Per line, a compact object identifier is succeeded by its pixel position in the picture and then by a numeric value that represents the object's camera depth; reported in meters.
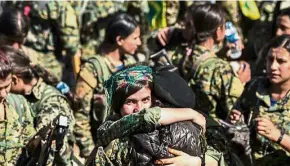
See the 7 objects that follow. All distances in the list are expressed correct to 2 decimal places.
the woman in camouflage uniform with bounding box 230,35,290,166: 6.92
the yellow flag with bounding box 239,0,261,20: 10.36
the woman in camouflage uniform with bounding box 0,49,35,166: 6.50
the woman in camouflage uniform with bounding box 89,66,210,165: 4.97
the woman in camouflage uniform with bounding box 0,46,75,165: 7.15
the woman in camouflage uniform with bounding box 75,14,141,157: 8.48
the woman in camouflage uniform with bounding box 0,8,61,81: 8.48
